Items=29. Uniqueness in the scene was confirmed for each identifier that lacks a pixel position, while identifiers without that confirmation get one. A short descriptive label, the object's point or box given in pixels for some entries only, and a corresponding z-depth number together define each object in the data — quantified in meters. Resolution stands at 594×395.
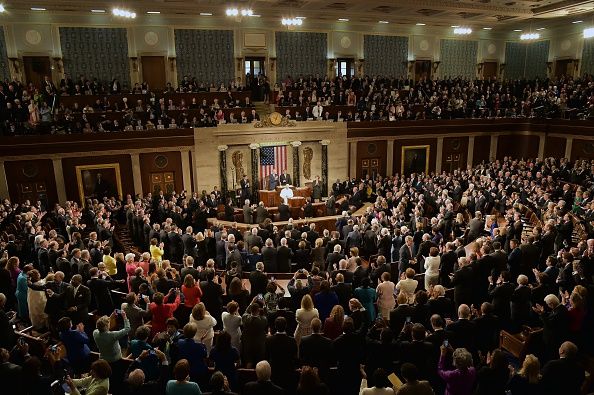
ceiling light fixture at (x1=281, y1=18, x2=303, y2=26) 17.86
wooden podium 18.06
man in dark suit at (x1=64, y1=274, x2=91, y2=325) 6.43
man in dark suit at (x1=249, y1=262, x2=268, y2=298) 7.21
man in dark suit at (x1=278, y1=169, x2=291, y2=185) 18.89
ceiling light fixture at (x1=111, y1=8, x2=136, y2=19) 15.62
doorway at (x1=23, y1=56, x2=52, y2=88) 20.00
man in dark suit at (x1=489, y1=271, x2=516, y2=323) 6.39
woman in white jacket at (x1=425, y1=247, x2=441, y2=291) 7.94
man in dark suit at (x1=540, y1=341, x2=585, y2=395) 4.39
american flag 19.08
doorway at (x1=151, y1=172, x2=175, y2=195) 18.14
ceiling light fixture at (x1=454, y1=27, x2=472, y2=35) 22.96
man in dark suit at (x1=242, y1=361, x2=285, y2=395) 4.21
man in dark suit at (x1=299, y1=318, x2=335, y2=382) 5.00
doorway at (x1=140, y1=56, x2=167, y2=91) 21.91
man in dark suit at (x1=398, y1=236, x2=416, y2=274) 8.96
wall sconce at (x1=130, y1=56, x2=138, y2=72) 21.53
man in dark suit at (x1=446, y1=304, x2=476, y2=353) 5.34
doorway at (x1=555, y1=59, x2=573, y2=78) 25.61
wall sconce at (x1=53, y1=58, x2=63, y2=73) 20.30
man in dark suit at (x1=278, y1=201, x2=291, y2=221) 15.86
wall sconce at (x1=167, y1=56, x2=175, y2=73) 22.05
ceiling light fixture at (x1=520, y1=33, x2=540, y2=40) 22.07
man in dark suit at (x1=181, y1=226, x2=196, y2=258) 10.54
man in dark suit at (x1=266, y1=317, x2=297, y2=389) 4.92
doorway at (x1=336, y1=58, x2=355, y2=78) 25.12
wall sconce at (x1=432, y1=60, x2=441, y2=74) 26.62
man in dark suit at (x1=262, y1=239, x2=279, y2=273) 9.23
